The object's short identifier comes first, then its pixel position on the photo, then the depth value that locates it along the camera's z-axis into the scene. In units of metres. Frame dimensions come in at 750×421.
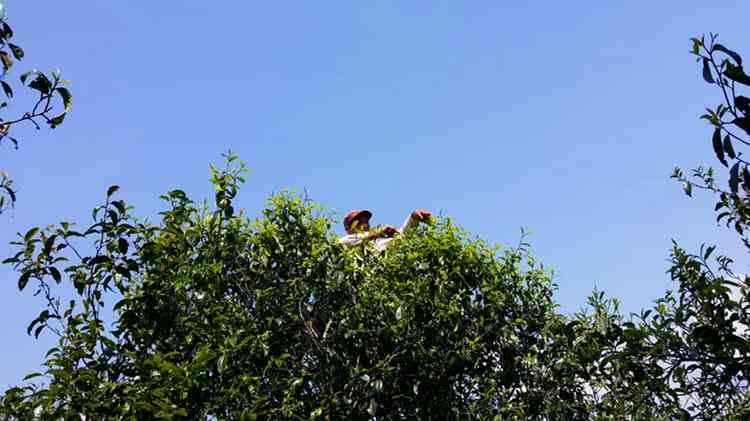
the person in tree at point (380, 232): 8.59
